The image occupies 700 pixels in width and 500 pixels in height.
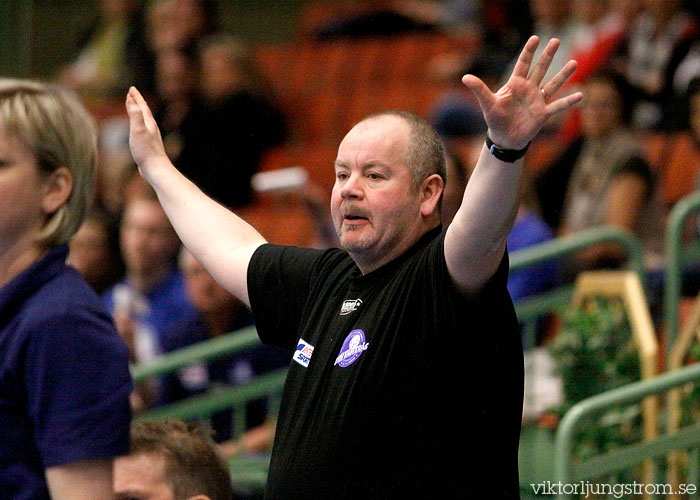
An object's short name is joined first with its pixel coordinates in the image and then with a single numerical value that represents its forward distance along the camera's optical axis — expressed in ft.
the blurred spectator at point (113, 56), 59.67
